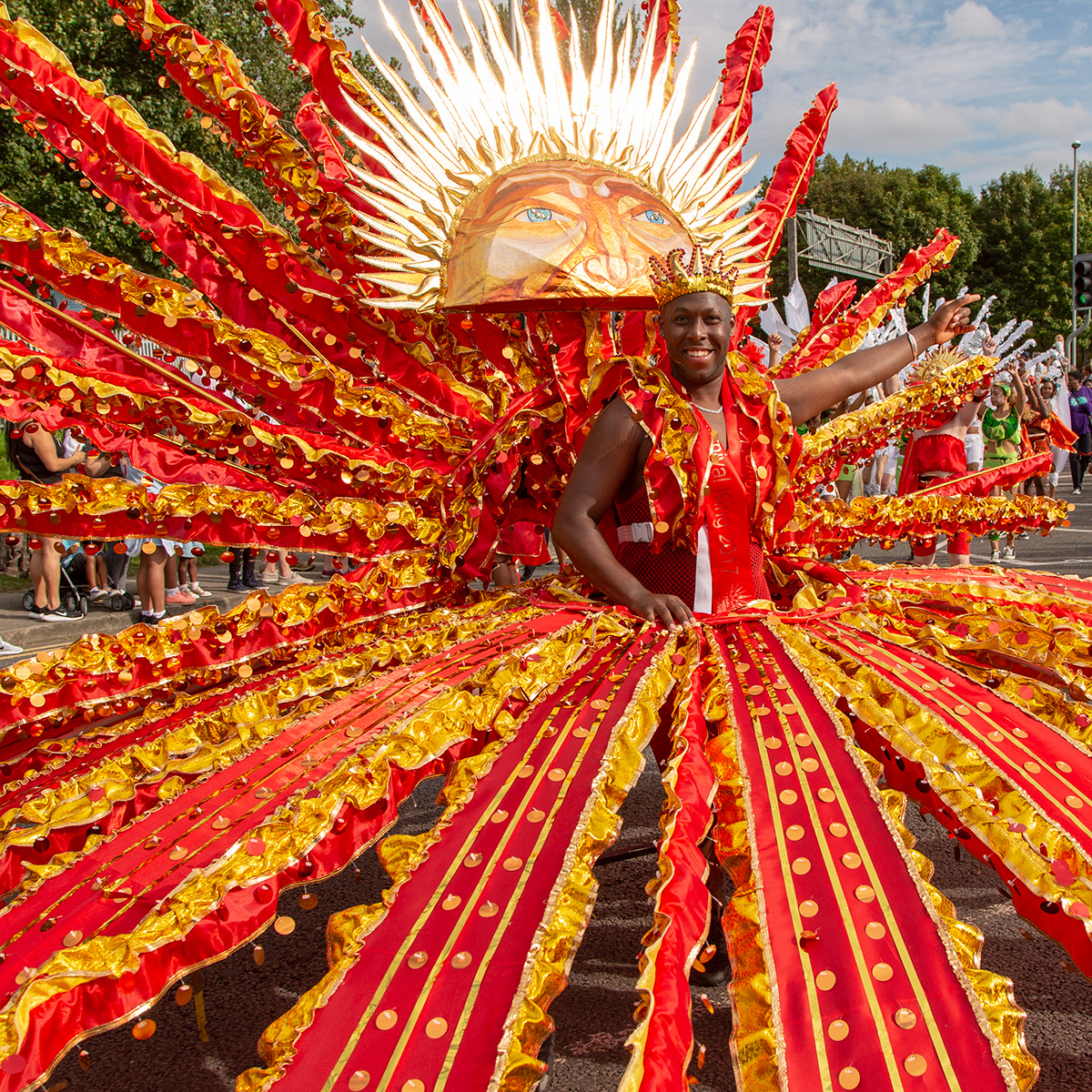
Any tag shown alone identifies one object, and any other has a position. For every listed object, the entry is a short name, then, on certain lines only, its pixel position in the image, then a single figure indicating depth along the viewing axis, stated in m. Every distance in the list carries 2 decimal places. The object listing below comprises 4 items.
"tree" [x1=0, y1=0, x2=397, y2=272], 10.68
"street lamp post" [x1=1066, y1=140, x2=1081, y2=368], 28.36
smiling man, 2.11
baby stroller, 7.34
